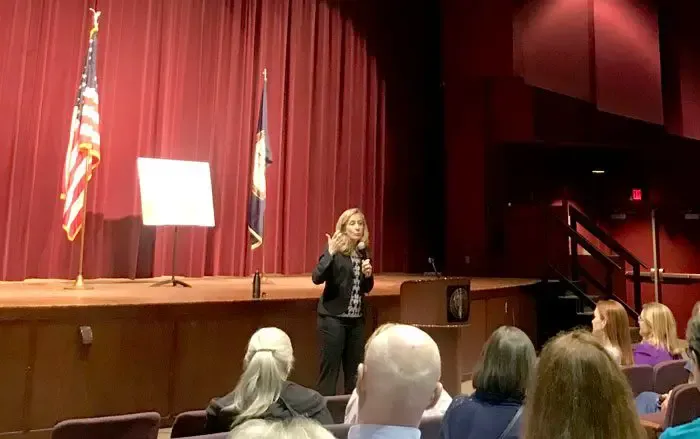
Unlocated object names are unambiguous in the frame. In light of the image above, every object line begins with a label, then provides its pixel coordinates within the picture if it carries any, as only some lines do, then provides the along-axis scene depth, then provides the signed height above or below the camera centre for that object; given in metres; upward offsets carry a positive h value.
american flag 5.08 +1.06
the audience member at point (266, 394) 2.12 -0.39
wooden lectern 3.73 -0.19
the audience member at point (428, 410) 2.24 -0.47
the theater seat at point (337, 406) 2.59 -0.51
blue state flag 6.66 +0.90
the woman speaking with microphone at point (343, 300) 3.99 -0.12
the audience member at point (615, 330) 3.44 -0.23
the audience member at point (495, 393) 1.85 -0.33
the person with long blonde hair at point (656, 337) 3.70 -0.28
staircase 7.23 +0.01
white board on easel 5.33 +0.75
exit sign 10.77 +1.60
